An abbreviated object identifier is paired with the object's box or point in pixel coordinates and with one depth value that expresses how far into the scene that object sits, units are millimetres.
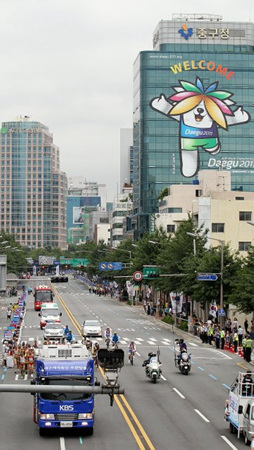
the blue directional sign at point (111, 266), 131500
